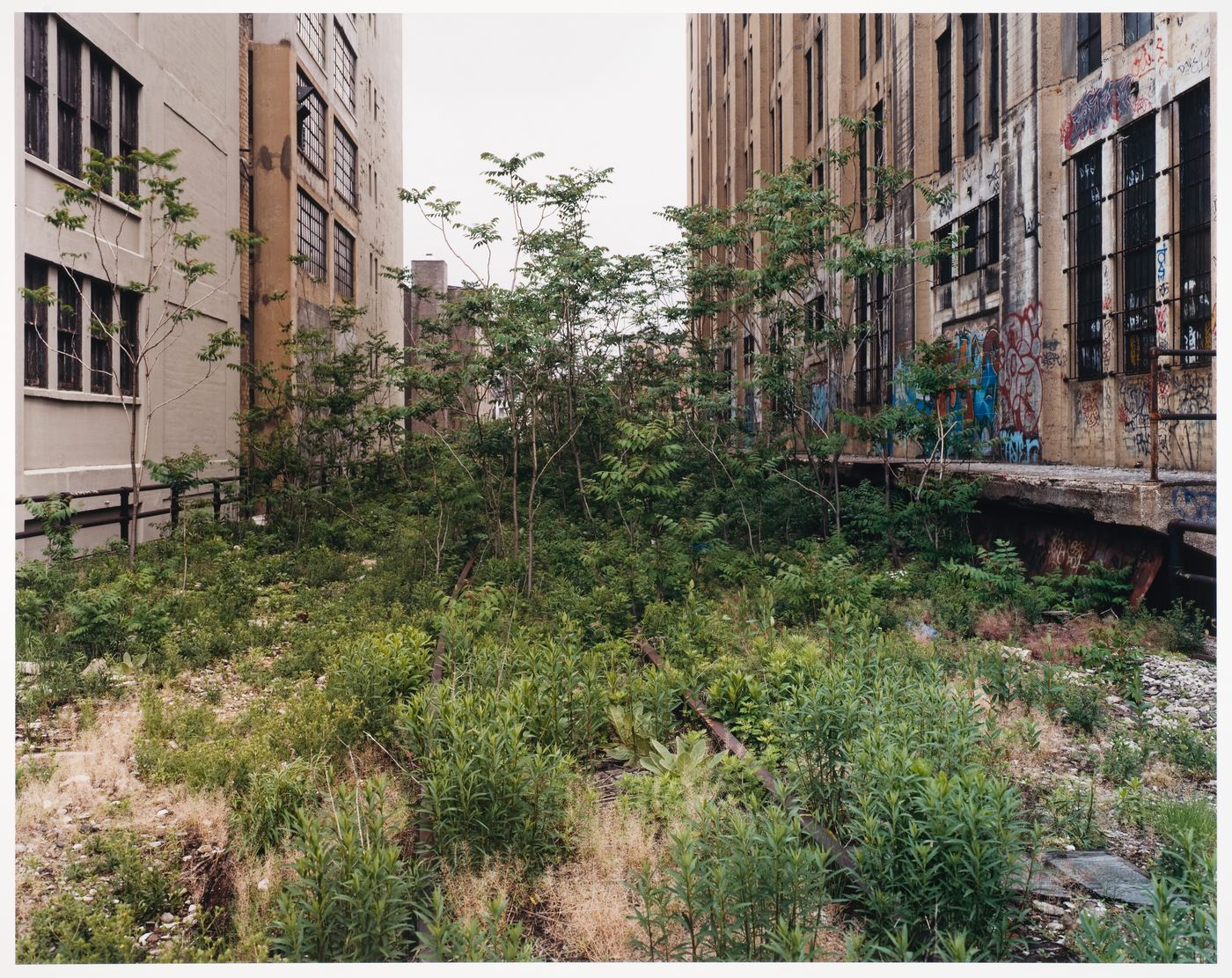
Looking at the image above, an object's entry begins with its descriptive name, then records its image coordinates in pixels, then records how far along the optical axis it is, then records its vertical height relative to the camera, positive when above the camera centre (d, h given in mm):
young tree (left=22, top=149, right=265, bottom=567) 8227 +3085
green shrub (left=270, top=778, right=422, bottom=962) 2646 -1394
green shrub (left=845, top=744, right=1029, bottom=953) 2705 -1288
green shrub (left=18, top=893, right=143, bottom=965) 2773 -1582
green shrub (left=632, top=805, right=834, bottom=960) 2621 -1394
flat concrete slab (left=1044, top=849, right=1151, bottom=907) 3096 -1538
